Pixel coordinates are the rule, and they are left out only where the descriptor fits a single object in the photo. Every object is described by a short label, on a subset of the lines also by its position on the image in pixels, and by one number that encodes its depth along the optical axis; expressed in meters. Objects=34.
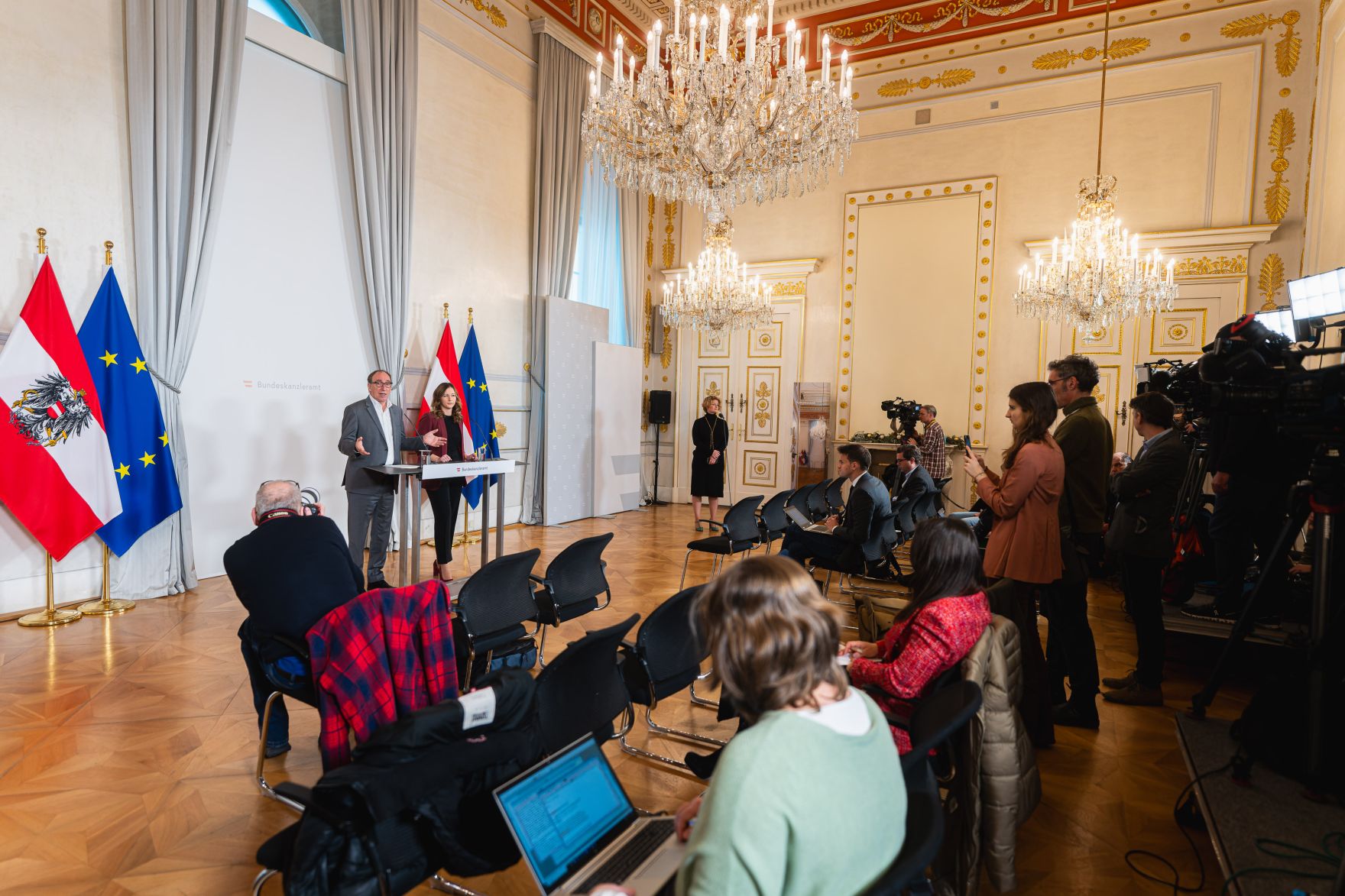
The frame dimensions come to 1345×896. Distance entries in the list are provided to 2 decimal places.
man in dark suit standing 3.41
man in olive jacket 3.21
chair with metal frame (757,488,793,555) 5.60
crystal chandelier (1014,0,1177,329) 6.61
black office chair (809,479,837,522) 6.27
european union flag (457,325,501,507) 7.36
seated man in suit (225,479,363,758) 2.44
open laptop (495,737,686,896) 1.40
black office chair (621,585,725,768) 2.62
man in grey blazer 5.32
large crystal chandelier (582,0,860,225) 4.06
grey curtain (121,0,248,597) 4.84
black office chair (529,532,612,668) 3.53
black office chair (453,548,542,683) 2.94
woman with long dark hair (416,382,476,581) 5.61
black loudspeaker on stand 10.45
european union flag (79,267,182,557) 4.61
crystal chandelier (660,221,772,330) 7.81
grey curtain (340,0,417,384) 6.24
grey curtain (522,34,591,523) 8.38
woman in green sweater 0.97
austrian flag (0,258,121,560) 4.24
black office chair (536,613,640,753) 1.90
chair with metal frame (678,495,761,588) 5.18
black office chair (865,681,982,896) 1.10
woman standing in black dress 8.45
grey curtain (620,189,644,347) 10.02
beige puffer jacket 2.00
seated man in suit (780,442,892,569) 4.69
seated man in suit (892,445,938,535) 5.56
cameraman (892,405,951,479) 7.70
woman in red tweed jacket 2.07
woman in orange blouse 3.02
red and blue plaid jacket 1.93
